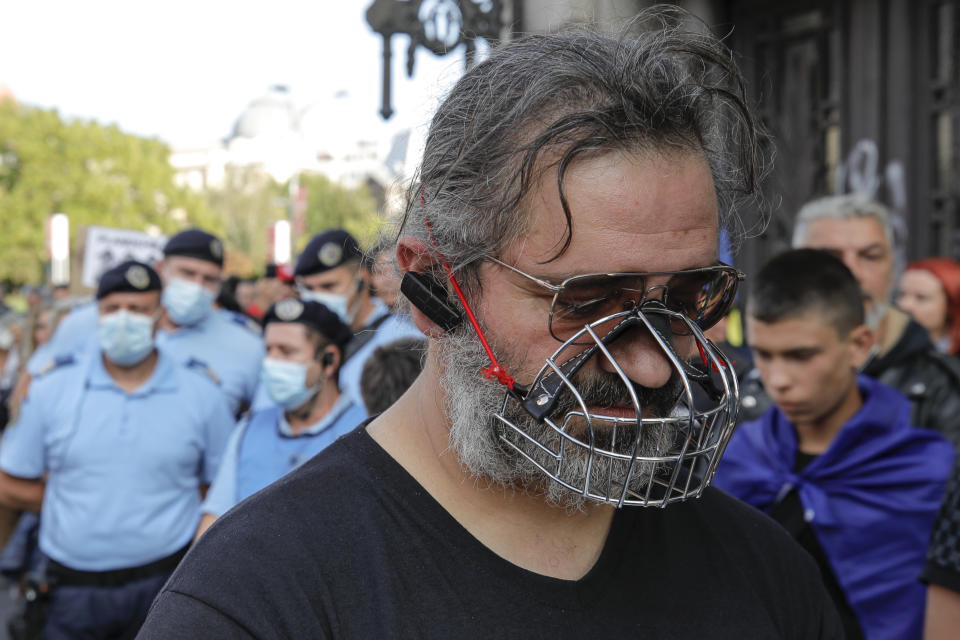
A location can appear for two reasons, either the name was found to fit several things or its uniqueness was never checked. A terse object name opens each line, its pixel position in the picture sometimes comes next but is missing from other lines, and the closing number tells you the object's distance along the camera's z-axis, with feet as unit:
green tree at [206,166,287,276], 186.29
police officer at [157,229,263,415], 18.65
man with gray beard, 4.68
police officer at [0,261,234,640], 14.71
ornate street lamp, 17.15
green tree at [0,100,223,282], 139.33
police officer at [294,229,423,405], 19.21
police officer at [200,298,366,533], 12.97
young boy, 10.43
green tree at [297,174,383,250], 189.57
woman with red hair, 18.37
